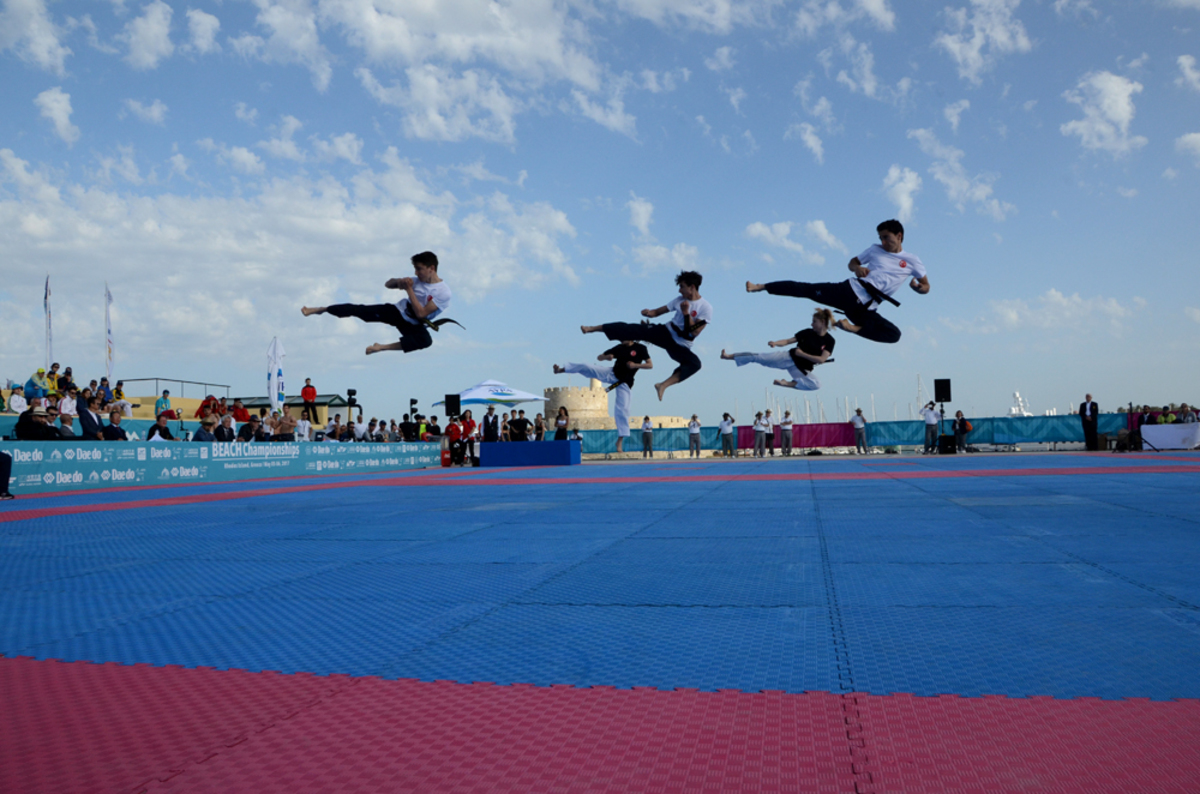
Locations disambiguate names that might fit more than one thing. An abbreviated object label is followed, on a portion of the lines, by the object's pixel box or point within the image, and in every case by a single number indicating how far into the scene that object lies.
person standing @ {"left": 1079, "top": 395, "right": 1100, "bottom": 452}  26.12
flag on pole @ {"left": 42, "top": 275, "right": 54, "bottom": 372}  28.62
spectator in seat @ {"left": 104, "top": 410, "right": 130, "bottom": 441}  15.88
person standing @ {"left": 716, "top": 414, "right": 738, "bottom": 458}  31.30
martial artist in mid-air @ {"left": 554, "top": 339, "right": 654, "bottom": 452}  9.99
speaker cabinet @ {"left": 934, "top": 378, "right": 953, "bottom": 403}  17.34
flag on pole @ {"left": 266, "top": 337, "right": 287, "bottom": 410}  13.77
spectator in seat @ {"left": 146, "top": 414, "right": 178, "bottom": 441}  17.98
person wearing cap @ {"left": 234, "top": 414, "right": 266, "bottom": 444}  20.16
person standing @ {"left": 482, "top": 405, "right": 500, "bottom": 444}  26.97
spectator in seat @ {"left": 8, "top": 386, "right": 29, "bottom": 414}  18.72
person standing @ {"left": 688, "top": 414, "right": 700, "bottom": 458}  31.75
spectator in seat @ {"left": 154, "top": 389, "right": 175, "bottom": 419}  19.81
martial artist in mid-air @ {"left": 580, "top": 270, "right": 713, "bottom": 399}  9.26
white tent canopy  28.05
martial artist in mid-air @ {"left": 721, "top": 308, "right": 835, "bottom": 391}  9.45
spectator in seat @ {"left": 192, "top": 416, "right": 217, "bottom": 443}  18.69
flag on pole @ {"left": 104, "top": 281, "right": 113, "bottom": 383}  29.11
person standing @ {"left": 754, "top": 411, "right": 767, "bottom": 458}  30.50
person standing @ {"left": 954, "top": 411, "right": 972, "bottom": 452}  28.56
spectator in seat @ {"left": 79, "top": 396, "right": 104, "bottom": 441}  15.91
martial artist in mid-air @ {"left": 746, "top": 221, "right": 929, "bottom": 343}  8.60
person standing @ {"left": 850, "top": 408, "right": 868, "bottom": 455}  30.04
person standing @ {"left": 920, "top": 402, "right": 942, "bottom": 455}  27.73
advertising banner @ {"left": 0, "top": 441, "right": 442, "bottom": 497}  14.38
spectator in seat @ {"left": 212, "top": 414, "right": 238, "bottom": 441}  19.52
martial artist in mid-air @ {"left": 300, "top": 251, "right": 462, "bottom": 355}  8.40
